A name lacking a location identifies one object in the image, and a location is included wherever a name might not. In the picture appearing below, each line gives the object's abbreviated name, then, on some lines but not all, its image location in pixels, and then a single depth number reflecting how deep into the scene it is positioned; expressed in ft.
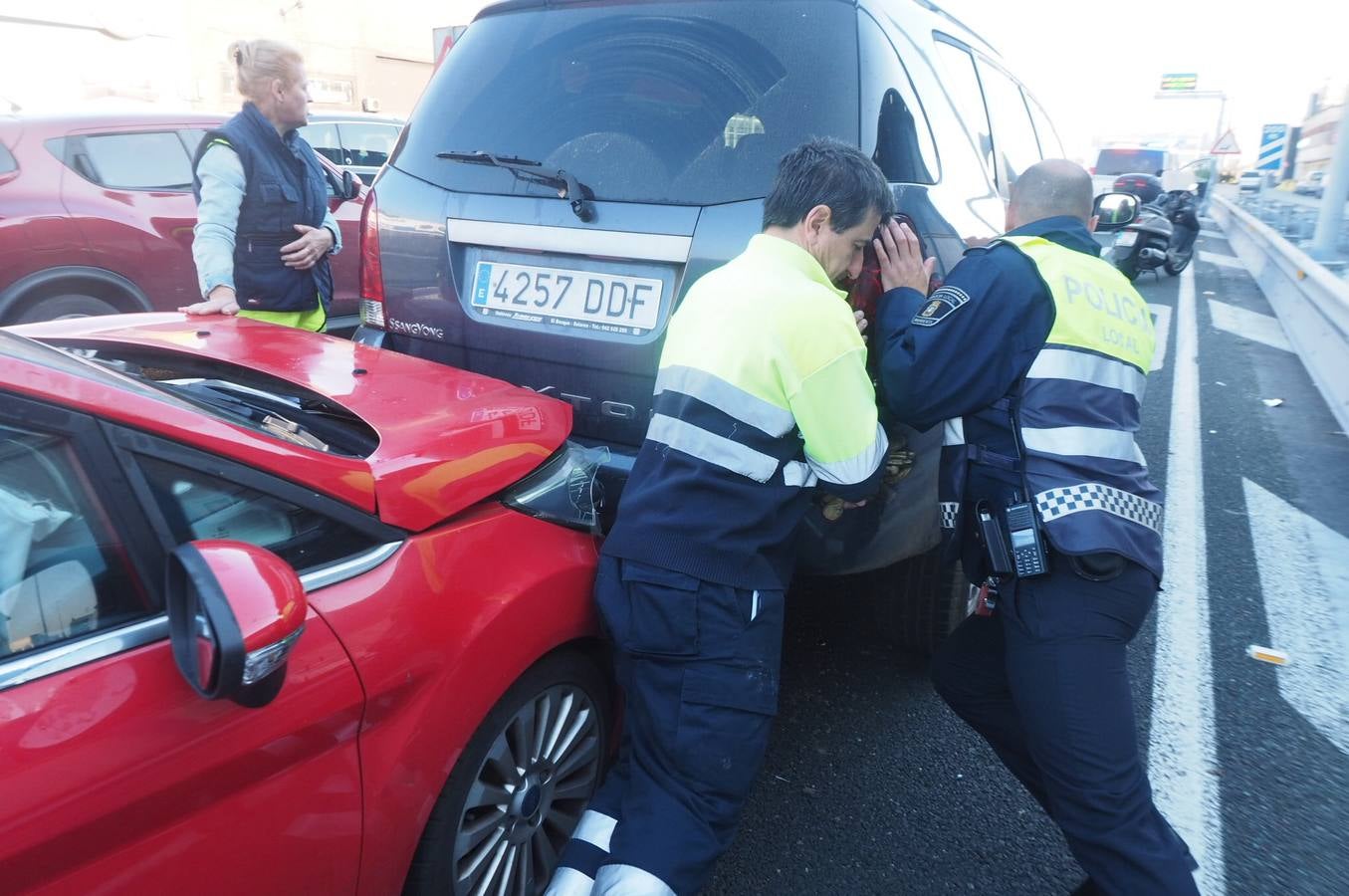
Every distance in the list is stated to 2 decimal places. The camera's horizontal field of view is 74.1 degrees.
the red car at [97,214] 16.51
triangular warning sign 73.56
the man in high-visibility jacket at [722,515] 5.95
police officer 5.99
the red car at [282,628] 3.88
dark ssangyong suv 7.88
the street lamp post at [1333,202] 34.76
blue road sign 65.46
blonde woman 10.34
